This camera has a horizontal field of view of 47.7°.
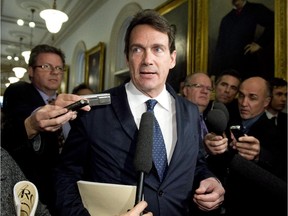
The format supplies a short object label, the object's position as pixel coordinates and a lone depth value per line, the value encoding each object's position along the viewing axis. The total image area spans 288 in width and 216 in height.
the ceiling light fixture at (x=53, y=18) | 5.48
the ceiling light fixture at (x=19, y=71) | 10.38
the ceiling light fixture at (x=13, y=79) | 12.10
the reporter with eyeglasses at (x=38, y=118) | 1.50
